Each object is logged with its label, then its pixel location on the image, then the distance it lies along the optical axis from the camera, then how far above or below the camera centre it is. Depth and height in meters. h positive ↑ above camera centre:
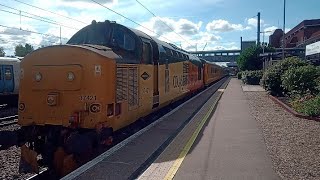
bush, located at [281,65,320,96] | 12.60 -0.05
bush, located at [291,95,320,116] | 9.14 -1.09
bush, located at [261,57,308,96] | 15.77 +0.31
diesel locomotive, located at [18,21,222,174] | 5.11 -0.53
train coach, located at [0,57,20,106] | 13.93 -0.14
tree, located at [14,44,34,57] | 59.68 +7.15
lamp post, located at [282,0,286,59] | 22.94 +6.51
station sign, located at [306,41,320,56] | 24.94 +3.28
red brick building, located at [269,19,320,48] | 53.60 +11.36
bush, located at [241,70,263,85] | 30.63 +0.21
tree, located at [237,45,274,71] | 46.57 +3.77
